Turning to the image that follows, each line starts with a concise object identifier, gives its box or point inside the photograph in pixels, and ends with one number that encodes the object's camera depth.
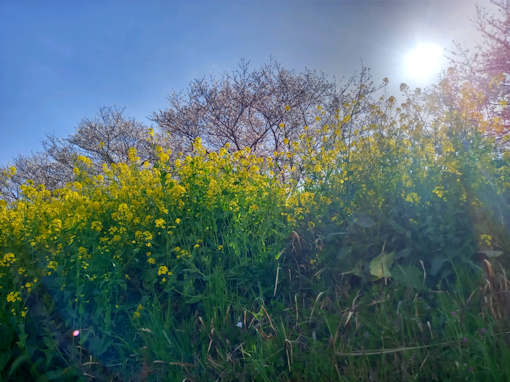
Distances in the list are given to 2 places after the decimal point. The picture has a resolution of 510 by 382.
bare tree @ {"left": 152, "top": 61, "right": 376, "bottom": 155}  20.09
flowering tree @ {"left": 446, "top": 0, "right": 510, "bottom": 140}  10.62
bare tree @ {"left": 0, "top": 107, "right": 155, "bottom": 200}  26.05
